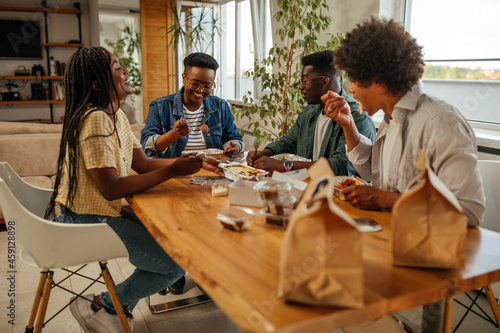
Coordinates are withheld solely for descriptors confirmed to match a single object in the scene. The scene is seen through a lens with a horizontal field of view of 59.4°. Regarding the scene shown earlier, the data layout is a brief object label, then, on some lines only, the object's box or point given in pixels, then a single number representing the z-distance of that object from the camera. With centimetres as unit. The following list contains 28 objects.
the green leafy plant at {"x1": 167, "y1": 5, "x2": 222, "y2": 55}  638
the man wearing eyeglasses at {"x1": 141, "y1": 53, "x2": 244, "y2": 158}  274
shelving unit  710
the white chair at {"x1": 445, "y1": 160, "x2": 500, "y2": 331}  182
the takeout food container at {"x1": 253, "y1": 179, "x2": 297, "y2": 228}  134
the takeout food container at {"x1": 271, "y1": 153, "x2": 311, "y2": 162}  234
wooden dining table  84
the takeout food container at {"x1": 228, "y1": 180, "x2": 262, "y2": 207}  158
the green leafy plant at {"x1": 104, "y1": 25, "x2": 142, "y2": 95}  728
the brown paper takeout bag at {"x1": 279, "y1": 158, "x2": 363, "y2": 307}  84
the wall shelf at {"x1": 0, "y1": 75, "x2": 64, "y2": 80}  704
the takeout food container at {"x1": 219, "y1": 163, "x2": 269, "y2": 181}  189
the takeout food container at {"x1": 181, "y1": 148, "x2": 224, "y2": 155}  260
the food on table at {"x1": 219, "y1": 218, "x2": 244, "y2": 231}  130
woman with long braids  166
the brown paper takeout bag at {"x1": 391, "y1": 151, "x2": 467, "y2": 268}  100
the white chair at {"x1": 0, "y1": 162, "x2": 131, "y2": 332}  156
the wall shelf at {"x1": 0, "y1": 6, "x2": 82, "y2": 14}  703
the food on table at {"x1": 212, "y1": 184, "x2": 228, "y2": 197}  172
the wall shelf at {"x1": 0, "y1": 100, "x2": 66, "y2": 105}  714
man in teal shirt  221
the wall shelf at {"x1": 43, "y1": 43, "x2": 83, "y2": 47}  732
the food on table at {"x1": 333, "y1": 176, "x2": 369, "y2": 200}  169
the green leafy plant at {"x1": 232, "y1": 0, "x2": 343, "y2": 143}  339
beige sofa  362
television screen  719
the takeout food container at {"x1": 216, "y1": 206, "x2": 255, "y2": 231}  131
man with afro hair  129
